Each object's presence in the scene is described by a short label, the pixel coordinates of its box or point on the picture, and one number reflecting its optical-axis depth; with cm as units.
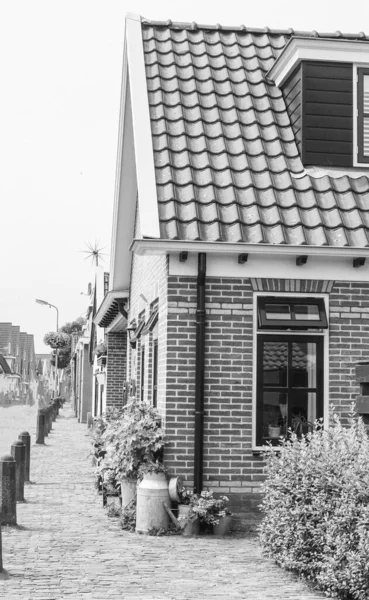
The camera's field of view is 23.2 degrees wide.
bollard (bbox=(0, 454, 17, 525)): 1025
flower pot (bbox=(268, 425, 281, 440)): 1064
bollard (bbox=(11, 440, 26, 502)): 1278
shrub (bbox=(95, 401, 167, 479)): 1028
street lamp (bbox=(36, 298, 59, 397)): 6138
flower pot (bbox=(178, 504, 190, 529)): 995
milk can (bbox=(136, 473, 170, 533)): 1005
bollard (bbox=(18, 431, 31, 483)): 1604
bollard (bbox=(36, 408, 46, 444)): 2489
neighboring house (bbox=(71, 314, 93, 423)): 4207
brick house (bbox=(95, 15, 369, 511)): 1038
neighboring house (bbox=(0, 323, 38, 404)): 5925
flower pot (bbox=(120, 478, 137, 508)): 1094
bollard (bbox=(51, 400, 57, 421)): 3920
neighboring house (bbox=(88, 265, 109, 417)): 2773
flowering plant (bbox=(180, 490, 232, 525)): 992
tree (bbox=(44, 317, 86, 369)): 6779
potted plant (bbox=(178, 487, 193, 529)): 995
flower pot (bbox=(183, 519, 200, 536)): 998
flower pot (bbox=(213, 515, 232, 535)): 1005
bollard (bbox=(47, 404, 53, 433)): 3099
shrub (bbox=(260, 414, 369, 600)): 674
